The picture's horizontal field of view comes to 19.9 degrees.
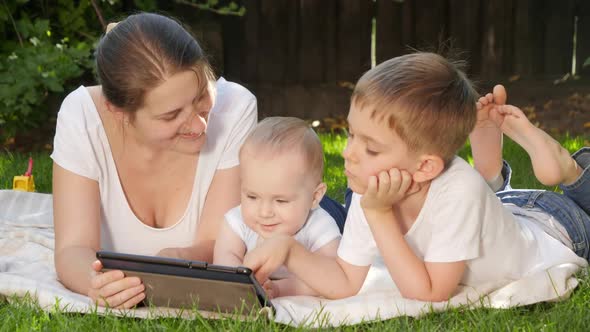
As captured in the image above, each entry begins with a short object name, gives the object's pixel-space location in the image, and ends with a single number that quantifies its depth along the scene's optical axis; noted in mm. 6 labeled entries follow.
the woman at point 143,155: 5721
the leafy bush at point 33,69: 10722
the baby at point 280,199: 5823
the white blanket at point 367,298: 5210
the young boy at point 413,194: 5161
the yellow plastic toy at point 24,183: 8524
